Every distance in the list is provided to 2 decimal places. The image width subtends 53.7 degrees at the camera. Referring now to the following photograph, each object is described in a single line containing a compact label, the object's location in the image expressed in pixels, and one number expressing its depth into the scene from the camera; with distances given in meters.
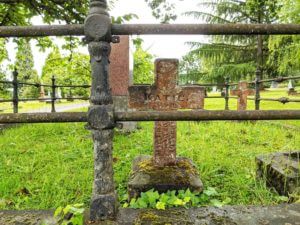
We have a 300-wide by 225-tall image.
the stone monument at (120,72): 5.94
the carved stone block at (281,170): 2.22
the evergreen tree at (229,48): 22.72
